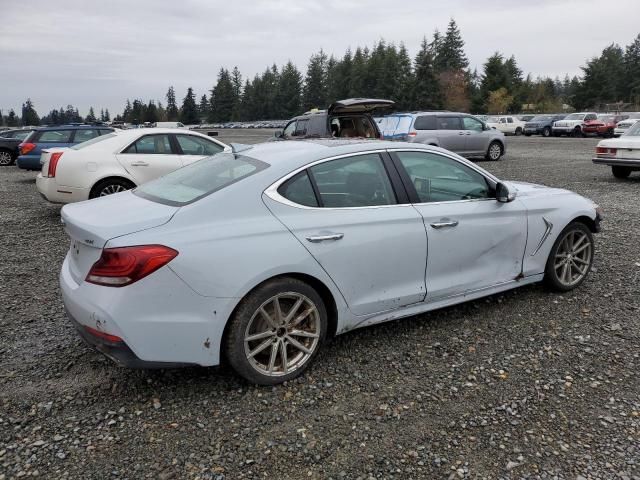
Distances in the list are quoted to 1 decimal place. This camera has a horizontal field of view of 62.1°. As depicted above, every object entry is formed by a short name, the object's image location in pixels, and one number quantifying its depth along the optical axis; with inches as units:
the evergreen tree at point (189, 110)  5324.8
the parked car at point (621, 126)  1189.7
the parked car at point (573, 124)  1369.3
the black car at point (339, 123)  458.5
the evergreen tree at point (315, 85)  4384.8
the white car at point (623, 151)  458.6
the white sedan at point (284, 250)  115.1
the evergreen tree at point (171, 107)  5744.1
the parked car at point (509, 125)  1607.0
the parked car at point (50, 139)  598.2
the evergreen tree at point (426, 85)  2977.4
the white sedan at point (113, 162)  318.0
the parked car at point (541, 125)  1496.1
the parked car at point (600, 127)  1325.0
